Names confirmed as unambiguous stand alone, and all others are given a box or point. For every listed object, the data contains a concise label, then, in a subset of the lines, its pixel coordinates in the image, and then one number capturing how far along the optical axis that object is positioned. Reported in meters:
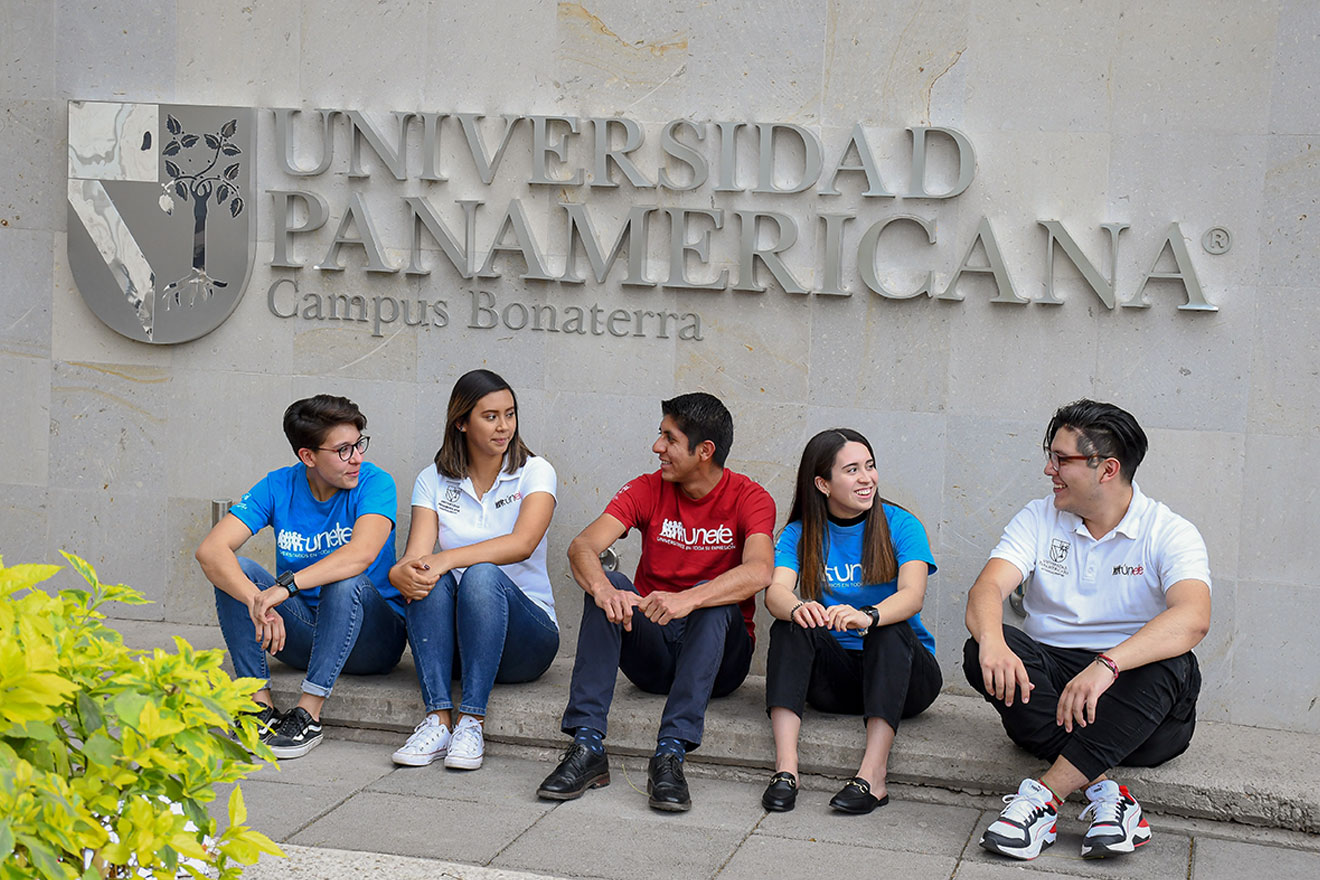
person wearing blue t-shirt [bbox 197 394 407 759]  4.39
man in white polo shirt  3.61
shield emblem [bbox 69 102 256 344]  5.31
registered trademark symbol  4.52
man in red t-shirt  4.05
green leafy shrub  1.65
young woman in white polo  4.32
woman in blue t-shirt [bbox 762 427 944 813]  3.97
